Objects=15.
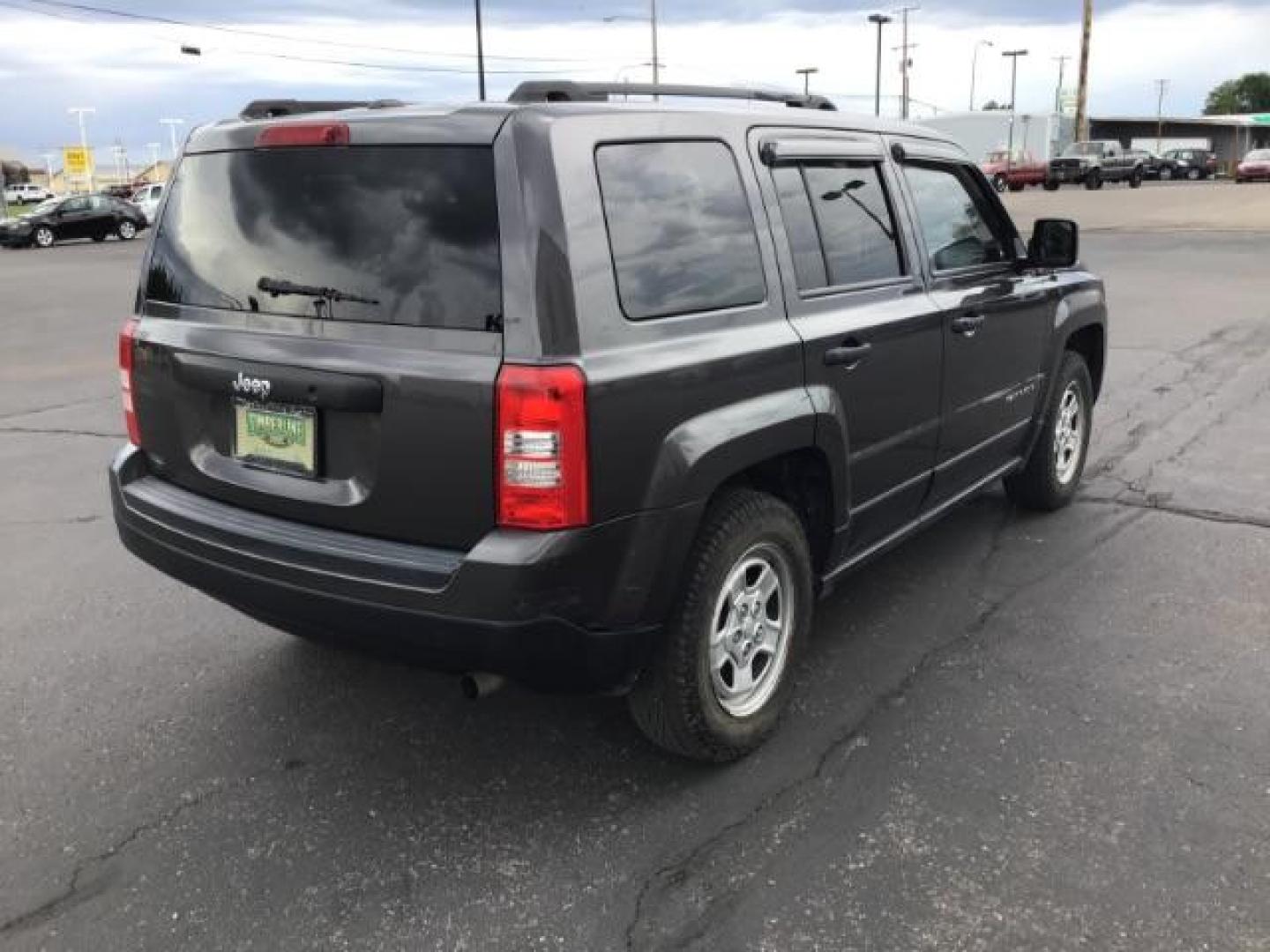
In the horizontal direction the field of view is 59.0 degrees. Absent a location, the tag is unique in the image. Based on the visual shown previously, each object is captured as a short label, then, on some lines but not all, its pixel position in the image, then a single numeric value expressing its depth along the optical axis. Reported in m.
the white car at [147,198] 39.95
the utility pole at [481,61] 38.31
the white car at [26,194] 86.81
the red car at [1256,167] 52.06
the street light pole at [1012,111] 54.67
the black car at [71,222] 34.84
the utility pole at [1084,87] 51.59
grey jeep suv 2.65
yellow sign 77.93
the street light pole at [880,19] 61.72
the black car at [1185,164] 61.97
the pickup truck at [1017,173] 52.28
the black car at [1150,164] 54.78
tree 122.44
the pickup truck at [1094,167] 50.41
